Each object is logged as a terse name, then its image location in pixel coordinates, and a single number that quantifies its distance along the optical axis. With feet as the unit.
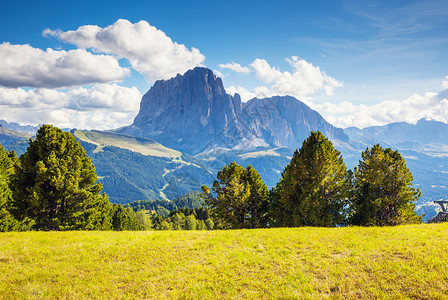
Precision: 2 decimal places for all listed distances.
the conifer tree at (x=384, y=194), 101.81
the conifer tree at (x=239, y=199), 124.26
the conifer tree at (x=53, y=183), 89.35
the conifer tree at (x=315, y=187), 98.32
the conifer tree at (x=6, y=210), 93.04
